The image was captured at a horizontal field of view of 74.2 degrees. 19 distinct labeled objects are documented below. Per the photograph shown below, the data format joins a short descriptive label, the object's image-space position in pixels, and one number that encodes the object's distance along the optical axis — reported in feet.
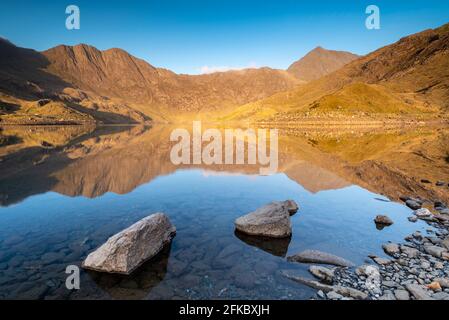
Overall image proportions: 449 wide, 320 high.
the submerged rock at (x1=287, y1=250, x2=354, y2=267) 30.68
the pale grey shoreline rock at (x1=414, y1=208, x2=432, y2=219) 45.85
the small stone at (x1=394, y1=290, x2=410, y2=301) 23.97
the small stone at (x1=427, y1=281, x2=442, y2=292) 25.11
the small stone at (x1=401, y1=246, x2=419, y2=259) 32.30
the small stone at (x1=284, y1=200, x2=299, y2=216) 48.98
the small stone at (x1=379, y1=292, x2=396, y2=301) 23.86
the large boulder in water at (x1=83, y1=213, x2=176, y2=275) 29.14
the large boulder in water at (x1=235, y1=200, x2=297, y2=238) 38.60
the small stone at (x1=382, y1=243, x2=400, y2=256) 33.43
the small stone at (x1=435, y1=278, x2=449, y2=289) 25.67
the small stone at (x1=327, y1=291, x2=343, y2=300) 24.29
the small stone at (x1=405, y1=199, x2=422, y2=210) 50.85
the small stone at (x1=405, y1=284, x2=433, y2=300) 23.80
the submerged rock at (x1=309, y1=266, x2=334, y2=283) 27.45
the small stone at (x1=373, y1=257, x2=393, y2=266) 30.66
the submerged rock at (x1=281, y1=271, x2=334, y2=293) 25.90
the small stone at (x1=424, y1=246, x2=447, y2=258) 32.21
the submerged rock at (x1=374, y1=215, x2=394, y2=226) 43.16
